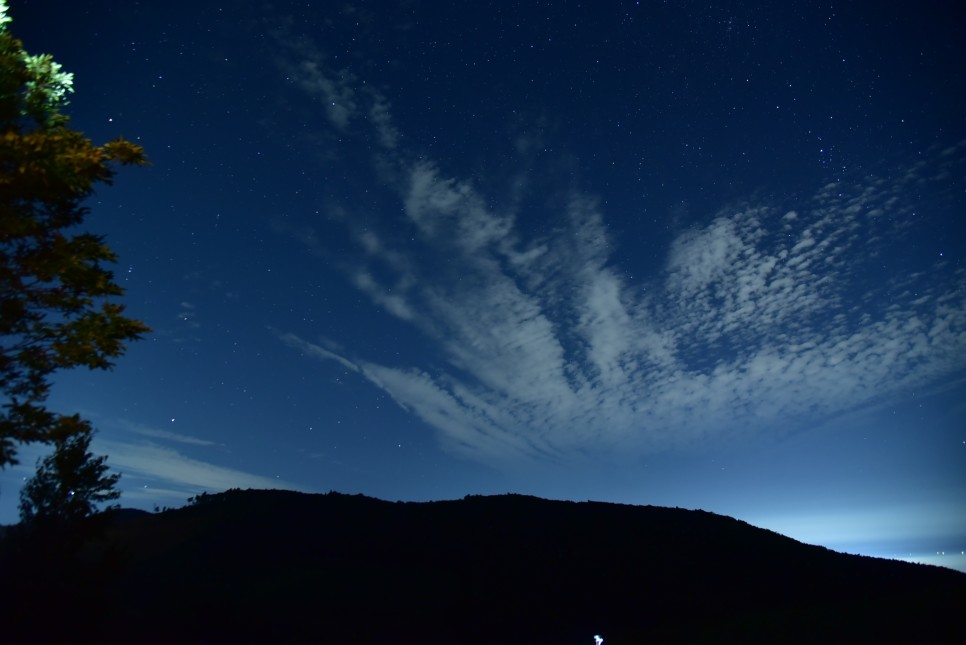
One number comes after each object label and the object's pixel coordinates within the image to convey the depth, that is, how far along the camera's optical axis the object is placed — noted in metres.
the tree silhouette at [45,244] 9.02
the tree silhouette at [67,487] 23.00
